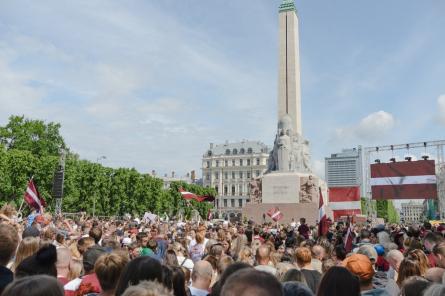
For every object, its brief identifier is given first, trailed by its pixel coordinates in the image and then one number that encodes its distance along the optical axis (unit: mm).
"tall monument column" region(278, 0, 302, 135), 37062
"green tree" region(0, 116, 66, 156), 52062
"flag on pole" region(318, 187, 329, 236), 12214
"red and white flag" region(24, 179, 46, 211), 14649
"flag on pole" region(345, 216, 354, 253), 10070
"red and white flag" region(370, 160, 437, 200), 34688
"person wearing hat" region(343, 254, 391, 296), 4180
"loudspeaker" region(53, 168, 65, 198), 20828
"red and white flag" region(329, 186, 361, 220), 30266
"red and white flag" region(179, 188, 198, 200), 24609
